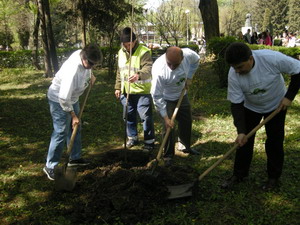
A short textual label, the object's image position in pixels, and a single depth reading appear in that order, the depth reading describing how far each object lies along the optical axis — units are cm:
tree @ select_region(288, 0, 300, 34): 4234
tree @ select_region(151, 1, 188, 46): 1158
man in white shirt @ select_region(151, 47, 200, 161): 373
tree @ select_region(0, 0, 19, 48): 2178
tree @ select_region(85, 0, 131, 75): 1424
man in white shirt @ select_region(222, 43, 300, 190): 288
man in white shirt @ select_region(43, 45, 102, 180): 343
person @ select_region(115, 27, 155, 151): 454
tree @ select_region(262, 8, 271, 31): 4350
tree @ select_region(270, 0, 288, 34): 4506
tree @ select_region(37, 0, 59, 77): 1205
